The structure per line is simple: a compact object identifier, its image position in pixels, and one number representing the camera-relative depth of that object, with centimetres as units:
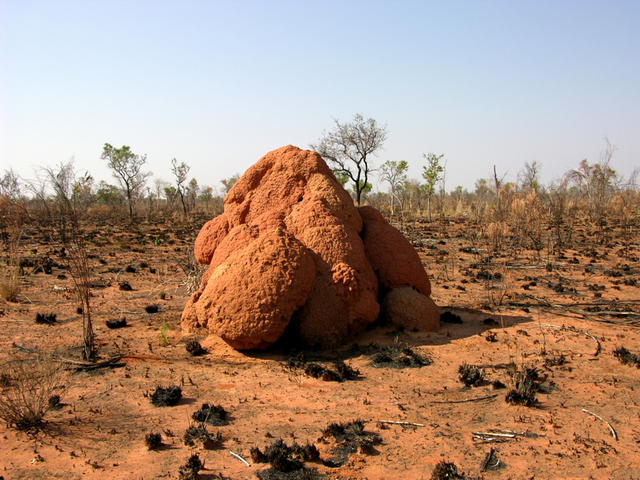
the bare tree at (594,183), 1928
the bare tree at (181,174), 3410
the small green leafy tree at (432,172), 2464
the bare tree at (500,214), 1118
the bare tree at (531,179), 2652
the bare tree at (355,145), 2492
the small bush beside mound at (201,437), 333
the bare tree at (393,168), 2480
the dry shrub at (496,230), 1106
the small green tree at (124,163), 3428
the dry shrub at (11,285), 796
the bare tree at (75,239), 485
